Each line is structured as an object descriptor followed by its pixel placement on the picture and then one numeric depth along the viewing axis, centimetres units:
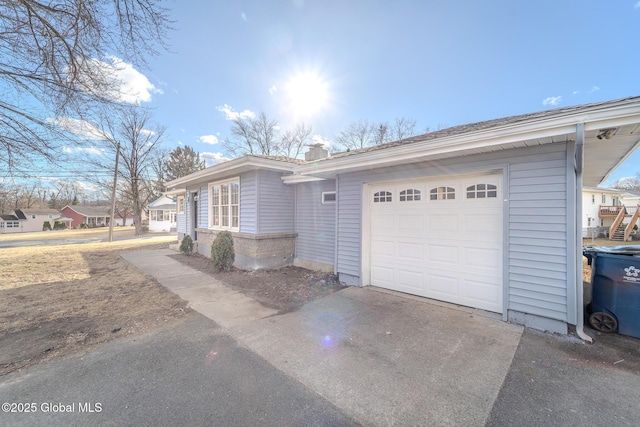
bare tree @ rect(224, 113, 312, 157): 2858
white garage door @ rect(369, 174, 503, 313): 429
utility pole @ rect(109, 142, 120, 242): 1947
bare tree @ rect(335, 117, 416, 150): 2462
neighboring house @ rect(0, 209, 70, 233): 4028
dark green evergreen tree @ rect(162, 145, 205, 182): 3366
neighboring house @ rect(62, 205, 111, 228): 4709
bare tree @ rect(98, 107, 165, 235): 2342
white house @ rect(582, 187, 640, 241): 1744
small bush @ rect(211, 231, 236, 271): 776
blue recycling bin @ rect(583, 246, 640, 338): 341
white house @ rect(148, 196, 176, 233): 2822
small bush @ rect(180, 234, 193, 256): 1109
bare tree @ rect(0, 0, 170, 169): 366
